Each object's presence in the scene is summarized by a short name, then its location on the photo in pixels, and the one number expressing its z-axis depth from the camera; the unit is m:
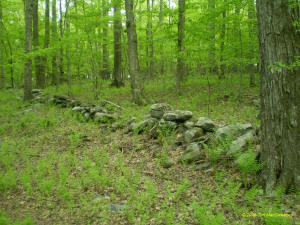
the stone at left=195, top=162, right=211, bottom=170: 4.43
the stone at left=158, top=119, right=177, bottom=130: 5.92
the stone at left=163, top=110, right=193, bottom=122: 6.04
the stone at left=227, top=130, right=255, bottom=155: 4.18
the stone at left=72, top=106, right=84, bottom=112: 8.88
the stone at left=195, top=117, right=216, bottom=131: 5.37
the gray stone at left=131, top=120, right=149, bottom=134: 6.46
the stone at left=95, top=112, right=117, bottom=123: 7.70
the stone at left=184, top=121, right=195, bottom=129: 5.68
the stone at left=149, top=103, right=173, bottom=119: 6.72
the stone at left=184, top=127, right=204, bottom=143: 5.28
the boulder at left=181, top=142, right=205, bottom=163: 4.68
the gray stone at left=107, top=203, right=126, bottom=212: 3.54
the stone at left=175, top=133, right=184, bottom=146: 5.47
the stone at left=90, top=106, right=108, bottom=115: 8.39
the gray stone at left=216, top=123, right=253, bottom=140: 4.70
